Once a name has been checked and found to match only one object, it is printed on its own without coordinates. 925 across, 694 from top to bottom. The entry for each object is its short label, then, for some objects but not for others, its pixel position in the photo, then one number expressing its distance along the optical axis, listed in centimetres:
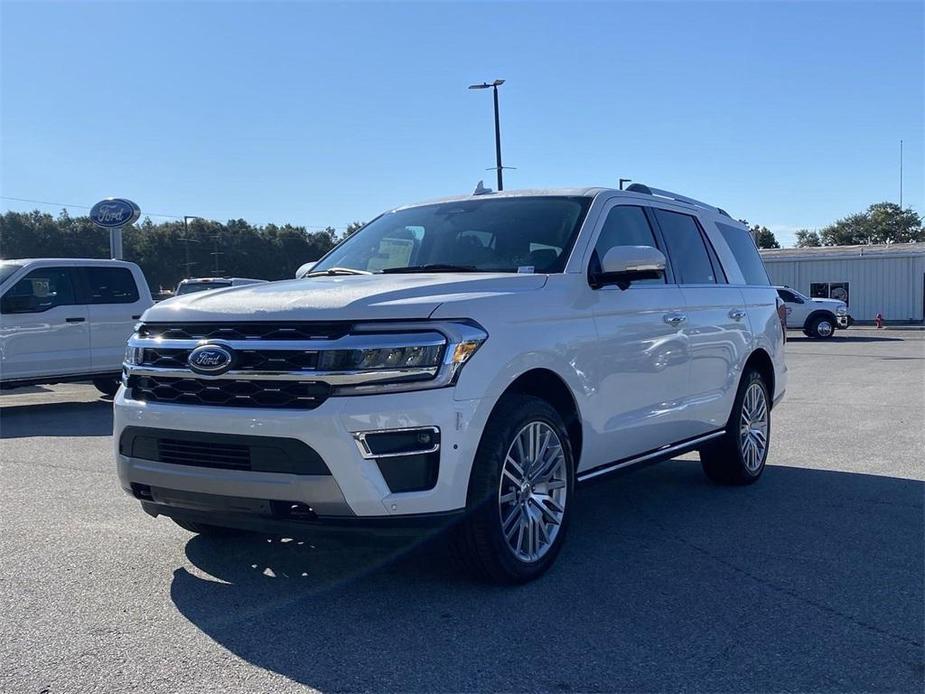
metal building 3875
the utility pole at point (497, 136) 2999
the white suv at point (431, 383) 386
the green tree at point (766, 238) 9329
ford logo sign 1952
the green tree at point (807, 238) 9988
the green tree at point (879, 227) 8475
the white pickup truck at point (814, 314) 2891
